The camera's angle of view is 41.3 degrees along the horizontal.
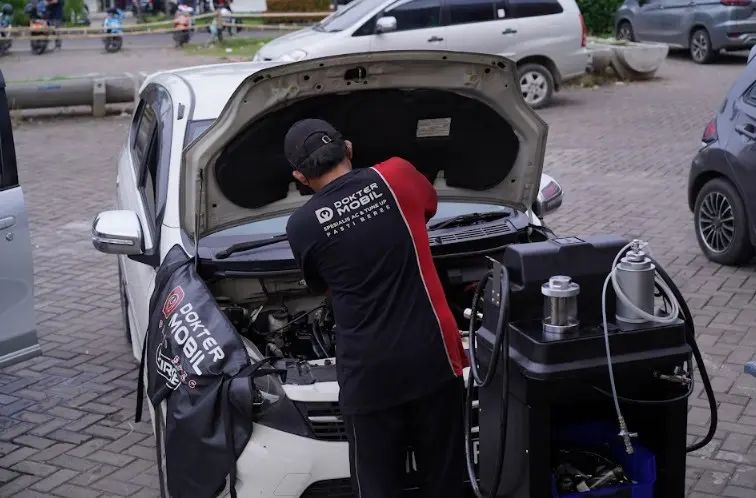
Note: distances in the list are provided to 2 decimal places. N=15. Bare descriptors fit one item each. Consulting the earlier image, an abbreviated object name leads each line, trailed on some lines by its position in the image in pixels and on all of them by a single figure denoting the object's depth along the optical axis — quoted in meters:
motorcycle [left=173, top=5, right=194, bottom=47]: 25.61
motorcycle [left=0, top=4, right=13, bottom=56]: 24.33
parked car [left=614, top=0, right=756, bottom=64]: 18.80
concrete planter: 17.47
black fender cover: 3.61
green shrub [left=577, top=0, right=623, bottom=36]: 24.52
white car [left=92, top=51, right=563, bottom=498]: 3.80
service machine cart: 3.02
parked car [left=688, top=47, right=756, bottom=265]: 7.36
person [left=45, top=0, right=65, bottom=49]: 29.39
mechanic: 3.39
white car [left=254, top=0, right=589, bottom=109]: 14.40
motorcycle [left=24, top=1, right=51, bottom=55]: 24.76
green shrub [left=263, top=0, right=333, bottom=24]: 31.56
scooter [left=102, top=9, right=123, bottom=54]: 25.41
